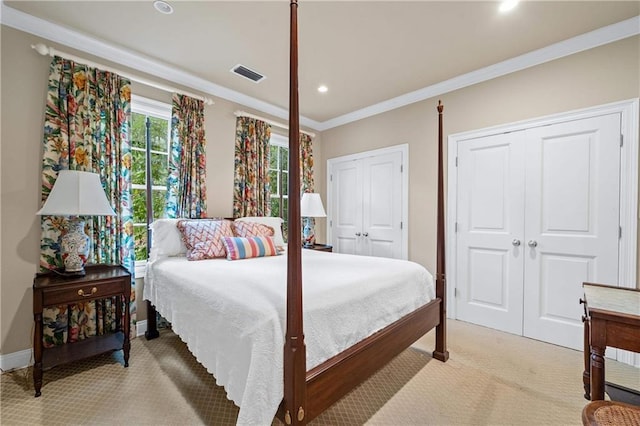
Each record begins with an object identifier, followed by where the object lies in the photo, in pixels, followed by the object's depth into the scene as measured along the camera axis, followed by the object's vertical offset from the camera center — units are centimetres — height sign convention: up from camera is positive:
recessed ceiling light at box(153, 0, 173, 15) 203 +152
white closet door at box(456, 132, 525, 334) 283 -19
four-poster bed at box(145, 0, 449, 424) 116 -73
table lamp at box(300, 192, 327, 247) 395 +8
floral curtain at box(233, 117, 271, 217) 354 +55
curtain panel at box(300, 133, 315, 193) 450 +79
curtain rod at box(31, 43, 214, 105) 222 +128
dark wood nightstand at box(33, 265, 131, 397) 185 -63
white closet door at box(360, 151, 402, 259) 380 +9
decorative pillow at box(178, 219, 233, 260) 252 -26
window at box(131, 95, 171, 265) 286 +53
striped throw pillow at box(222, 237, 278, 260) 256 -35
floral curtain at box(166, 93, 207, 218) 297 +54
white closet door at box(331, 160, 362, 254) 430 +9
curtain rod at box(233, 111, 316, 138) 352 +124
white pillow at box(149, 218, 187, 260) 260 -28
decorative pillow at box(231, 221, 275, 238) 294 -20
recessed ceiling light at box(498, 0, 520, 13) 202 +153
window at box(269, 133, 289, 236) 417 +53
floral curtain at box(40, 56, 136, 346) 226 +44
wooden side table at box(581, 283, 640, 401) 126 -54
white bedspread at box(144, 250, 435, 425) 118 -55
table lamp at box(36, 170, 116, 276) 203 +3
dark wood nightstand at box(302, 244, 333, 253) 397 -52
